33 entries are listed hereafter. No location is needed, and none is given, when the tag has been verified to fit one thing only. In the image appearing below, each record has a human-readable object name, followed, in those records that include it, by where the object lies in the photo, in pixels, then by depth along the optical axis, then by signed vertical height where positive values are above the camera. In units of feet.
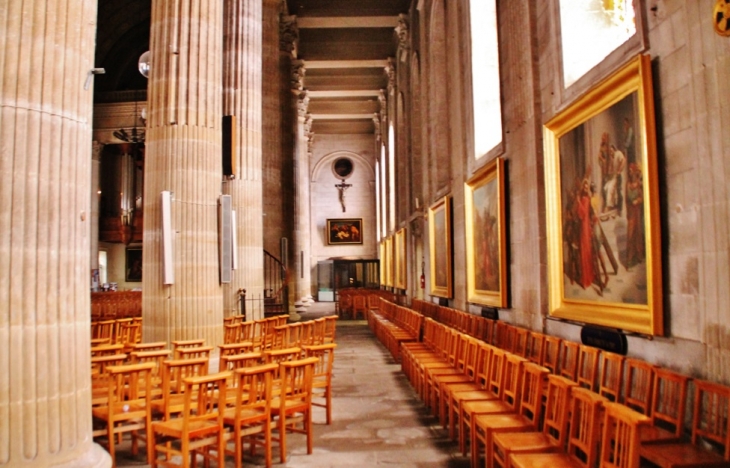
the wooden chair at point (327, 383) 20.17 -4.25
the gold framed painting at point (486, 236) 29.14 +1.64
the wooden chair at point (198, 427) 13.32 -3.93
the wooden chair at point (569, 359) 17.95 -3.32
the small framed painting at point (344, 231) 122.01 +7.96
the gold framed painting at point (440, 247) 42.27 +1.54
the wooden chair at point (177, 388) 15.17 -3.40
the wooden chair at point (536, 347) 20.98 -3.32
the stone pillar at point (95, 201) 73.72 +9.61
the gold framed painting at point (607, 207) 15.43 +1.84
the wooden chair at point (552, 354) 19.79 -3.33
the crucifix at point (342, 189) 122.52 +17.25
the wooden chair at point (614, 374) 14.87 -3.07
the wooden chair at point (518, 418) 13.47 -3.99
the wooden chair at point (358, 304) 72.28 -4.83
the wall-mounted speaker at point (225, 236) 26.53 +1.61
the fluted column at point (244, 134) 38.24 +9.41
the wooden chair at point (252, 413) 14.67 -3.98
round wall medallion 124.26 +22.48
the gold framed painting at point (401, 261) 67.56 +0.72
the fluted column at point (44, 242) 10.45 +0.61
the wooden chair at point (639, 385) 13.61 -3.26
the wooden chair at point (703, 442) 10.61 -3.77
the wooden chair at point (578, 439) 10.48 -3.49
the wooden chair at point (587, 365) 16.39 -3.22
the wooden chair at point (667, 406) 12.23 -3.46
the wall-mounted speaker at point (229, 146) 32.50 +7.28
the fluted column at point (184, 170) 24.50 +4.55
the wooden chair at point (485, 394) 16.35 -4.02
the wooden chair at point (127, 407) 15.08 -3.91
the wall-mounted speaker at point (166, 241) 24.08 +1.28
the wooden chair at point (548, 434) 11.94 -3.95
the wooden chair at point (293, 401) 15.80 -4.02
